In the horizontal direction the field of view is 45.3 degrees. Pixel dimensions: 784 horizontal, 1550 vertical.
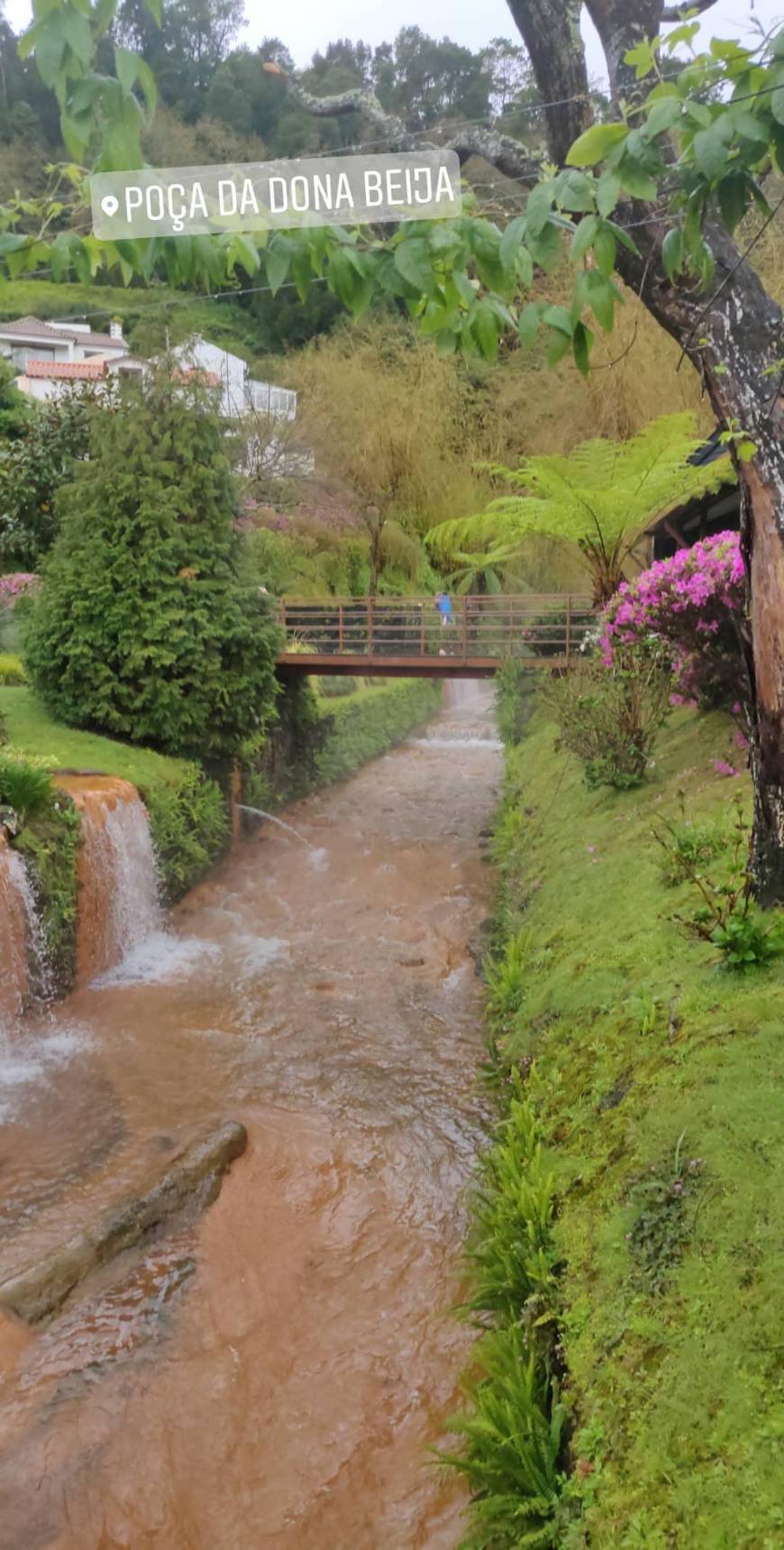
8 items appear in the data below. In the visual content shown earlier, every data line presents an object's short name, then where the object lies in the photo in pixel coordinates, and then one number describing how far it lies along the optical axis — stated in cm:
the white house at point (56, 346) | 4154
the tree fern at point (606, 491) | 1131
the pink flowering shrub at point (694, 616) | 750
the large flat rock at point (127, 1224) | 459
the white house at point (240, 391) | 2423
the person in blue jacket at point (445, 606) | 1609
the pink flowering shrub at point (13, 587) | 1750
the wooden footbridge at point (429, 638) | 1551
